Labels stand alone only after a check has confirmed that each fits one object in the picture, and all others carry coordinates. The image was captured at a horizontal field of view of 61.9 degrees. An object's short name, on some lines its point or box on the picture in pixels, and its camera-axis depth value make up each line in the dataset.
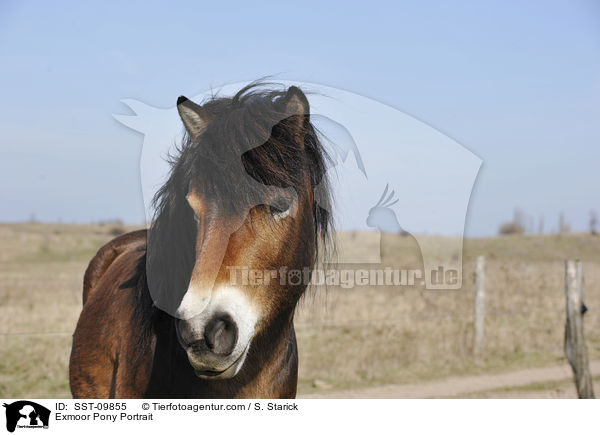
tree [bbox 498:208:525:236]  45.41
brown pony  2.14
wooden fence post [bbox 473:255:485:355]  9.70
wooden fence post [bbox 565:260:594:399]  6.75
